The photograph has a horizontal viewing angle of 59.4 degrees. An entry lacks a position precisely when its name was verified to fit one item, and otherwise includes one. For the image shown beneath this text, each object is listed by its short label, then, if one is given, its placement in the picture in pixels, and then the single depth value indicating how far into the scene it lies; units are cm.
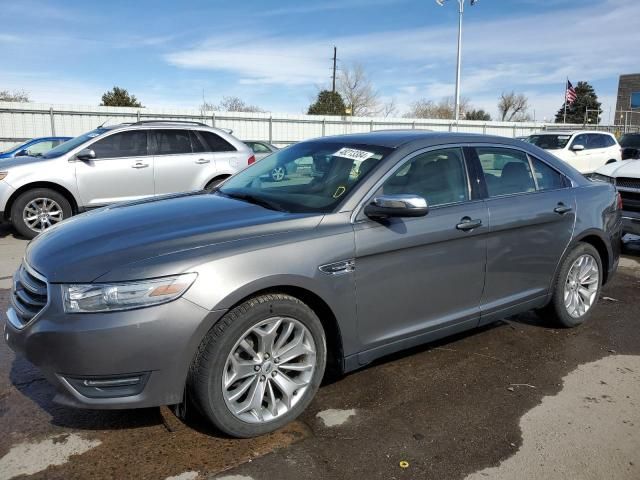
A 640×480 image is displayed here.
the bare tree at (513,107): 7369
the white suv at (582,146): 1546
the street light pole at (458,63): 2945
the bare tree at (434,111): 6028
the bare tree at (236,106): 4605
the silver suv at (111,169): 816
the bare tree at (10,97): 3753
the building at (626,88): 6788
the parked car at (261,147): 1604
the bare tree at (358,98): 4916
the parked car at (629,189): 725
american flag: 3665
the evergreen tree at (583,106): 7119
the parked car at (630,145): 1798
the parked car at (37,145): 1592
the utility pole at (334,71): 4962
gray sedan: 263
